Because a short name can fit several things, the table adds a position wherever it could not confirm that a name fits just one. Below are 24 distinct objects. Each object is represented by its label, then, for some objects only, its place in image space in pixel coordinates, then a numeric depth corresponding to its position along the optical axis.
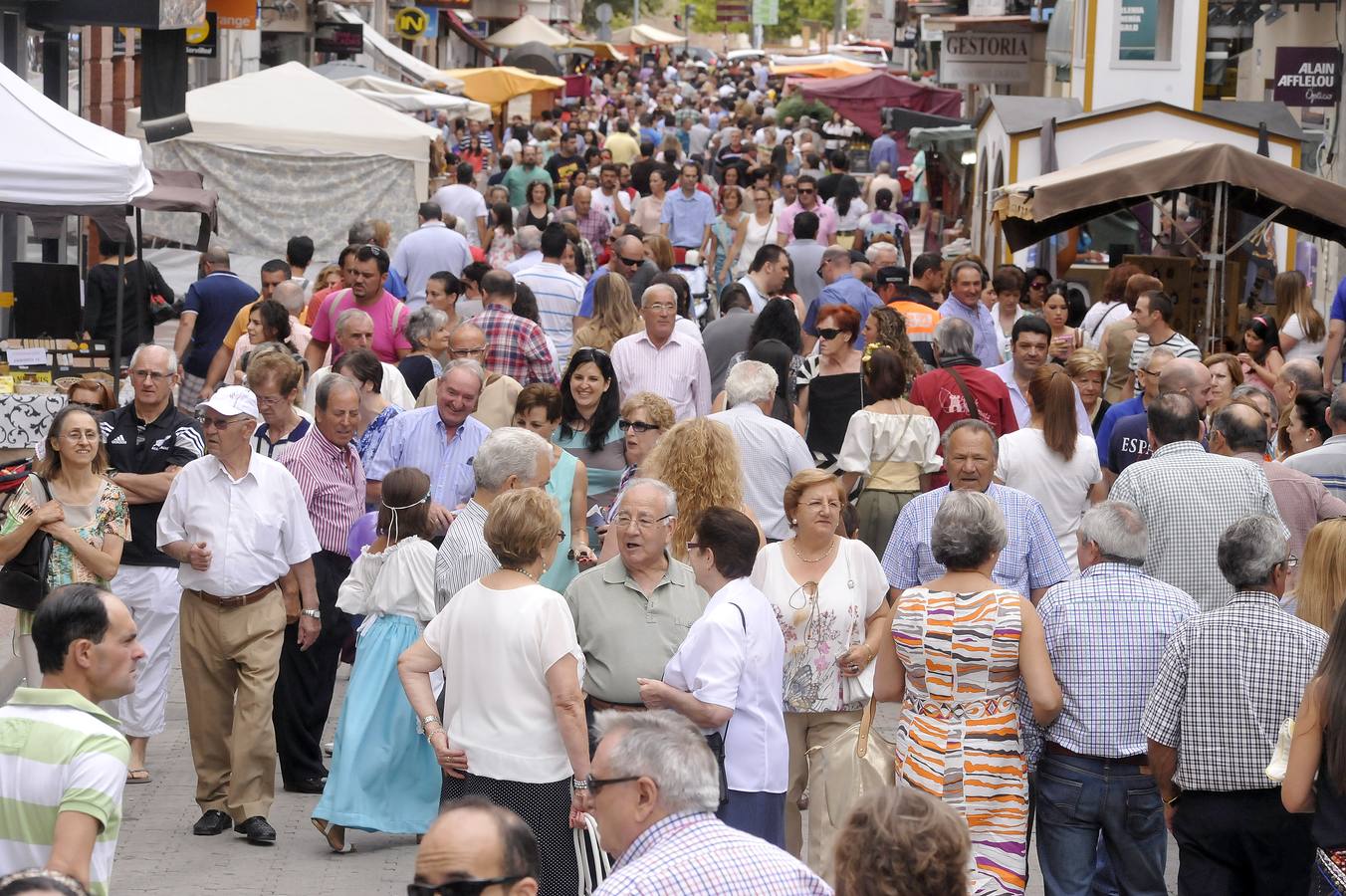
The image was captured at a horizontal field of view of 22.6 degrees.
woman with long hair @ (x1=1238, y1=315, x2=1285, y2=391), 20.98
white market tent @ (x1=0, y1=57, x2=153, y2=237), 19.81
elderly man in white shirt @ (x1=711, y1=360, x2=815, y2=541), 15.27
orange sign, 42.27
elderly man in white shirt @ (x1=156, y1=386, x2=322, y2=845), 13.28
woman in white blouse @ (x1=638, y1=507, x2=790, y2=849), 10.24
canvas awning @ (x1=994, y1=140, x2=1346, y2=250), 22.84
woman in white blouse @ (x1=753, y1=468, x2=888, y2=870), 11.90
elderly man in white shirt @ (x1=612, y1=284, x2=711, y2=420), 18.90
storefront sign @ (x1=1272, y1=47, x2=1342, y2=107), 35.49
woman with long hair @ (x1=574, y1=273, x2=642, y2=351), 20.47
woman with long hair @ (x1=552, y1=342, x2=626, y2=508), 16.37
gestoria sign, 56.48
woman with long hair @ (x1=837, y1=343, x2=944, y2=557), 16.12
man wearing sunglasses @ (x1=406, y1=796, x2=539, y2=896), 6.58
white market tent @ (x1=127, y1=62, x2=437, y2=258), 39.73
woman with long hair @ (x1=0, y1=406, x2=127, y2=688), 13.31
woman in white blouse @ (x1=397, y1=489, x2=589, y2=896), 10.25
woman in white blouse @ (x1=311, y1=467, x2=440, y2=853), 13.02
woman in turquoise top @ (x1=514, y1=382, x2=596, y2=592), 13.43
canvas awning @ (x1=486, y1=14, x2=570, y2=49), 113.28
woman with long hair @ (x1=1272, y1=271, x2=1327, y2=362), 21.93
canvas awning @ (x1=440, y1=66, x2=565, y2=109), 68.82
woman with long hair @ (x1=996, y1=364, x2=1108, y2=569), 15.13
